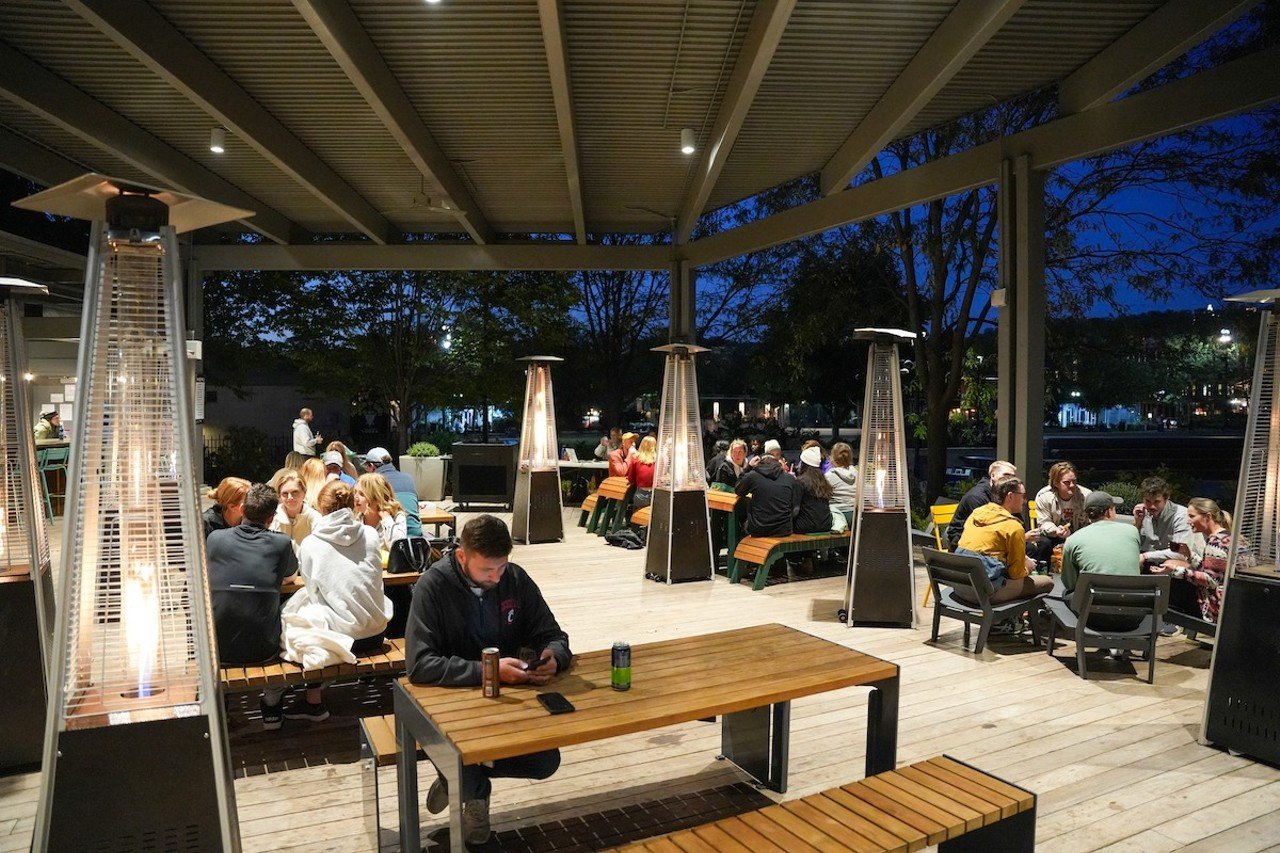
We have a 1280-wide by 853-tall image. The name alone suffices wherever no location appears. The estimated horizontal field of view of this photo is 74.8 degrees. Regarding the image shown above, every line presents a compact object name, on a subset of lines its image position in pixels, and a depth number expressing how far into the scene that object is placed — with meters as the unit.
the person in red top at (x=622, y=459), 10.66
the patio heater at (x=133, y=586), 2.21
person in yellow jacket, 5.73
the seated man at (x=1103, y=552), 5.30
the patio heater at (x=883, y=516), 6.41
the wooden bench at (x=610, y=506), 10.55
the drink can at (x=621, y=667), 2.92
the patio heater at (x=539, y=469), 10.34
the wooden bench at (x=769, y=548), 7.74
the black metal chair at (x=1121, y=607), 5.10
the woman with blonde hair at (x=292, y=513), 5.54
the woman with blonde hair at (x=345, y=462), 7.63
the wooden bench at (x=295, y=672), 3.81
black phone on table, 2.71
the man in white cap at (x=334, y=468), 6.60
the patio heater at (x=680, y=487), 8.05
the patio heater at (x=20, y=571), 3.78
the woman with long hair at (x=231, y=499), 4.45
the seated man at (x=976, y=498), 6.75
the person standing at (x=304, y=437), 14.01
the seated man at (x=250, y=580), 3.88
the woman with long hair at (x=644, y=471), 10.17
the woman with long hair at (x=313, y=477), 6.25
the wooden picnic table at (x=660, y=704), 2.54
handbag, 4.92
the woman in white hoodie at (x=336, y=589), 4.02
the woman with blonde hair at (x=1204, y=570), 5.36
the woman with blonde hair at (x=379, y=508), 5.26
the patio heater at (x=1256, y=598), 3.96
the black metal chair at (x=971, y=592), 5.57
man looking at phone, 2.93
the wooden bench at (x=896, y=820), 2.34
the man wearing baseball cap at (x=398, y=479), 7.13
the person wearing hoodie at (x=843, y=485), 8.83
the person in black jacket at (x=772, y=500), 7.92
